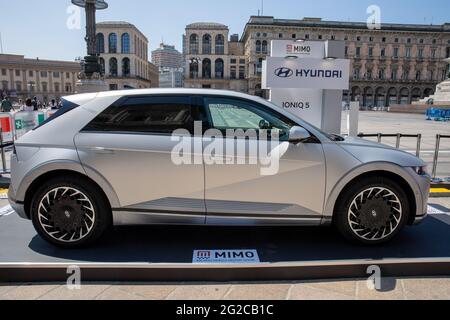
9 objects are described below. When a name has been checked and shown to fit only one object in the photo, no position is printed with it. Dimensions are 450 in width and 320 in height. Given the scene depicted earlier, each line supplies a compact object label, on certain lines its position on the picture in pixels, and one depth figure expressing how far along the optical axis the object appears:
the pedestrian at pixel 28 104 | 25.37
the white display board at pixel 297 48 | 8.02
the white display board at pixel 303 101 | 8.12
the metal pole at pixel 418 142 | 7.02
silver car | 3.53
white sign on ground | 3.42
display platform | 3.17
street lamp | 19.40
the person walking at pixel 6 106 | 22.55
